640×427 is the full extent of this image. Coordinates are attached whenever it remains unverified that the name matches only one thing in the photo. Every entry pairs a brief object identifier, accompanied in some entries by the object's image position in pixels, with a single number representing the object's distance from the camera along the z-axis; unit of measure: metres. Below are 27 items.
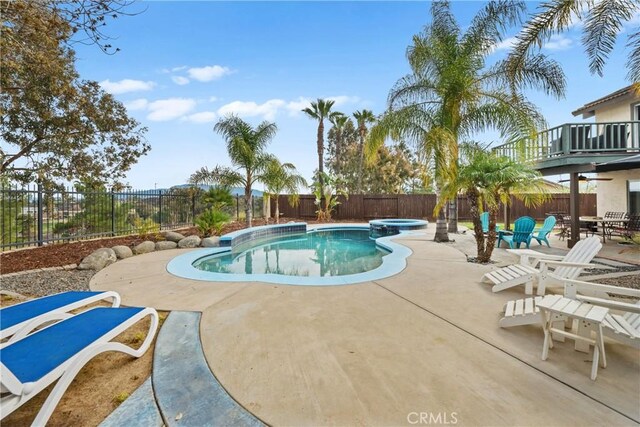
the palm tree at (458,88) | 7.54
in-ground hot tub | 14.19
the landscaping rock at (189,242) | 9.25
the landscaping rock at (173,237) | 9.52
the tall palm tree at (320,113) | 21.70
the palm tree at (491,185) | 6.22
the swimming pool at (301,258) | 7.28
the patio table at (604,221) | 8.65
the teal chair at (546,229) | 8.59
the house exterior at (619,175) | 10.91
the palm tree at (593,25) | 5.01
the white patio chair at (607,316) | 2.43
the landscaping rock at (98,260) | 6.27
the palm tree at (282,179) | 12.86
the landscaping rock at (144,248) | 8.11
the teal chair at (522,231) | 7.91
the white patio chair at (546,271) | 4.17
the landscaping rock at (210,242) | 9.42
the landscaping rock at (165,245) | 8.78
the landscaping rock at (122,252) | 7.39
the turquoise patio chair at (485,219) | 10.18
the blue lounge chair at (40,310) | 2.42
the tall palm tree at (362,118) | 24.27
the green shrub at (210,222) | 10.68
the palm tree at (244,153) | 11.88
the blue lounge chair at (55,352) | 1.69
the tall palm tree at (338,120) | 22.78
